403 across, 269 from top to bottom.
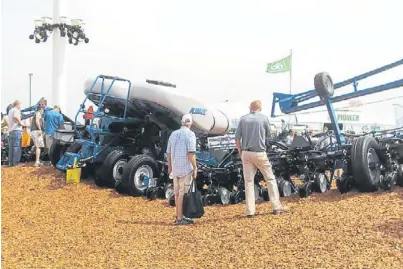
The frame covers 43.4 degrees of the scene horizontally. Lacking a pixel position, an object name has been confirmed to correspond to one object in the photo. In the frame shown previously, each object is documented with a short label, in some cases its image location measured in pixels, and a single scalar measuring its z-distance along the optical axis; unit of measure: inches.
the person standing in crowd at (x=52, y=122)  507.7
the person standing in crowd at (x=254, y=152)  279.1
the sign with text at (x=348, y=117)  1296.4
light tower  850.8
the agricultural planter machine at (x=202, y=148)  346.3
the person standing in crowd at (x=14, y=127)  490.3
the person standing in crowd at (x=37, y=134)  517.3
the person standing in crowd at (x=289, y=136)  471.6
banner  1396.4
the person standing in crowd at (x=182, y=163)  284.5
